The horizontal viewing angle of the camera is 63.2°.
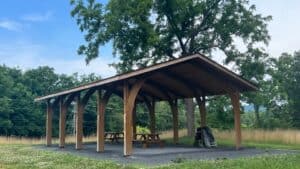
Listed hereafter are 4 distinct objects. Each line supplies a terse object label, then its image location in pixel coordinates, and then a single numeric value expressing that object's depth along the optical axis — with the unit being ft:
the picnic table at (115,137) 43.86
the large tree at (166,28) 49.95
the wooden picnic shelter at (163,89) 28.08
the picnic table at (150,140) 34.83
